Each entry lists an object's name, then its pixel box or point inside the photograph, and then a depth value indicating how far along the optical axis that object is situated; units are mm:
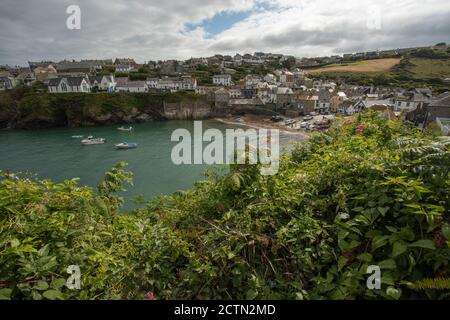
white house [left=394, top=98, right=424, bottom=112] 40694
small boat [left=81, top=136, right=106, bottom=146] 39250
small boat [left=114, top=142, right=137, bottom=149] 36562
